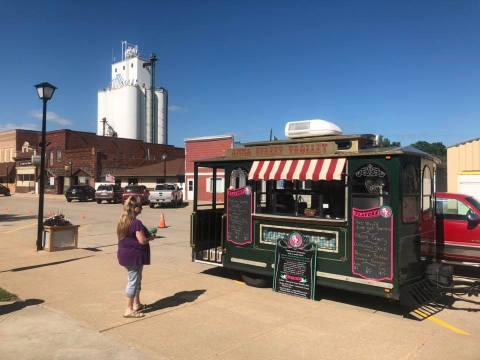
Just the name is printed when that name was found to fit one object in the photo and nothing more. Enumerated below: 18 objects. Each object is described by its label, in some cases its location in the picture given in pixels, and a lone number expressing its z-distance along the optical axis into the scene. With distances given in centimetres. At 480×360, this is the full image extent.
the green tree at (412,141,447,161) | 10688
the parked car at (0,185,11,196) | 5261
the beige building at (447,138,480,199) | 1697
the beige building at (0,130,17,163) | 6688
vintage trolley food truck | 612
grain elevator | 7588
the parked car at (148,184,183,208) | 3045
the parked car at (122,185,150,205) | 3114
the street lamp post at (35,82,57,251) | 1120
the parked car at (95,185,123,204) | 3416
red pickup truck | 827
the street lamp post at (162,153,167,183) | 3972
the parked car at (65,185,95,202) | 3728
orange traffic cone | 1752
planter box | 1105
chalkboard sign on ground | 685
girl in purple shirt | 576
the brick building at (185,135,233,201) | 3434
